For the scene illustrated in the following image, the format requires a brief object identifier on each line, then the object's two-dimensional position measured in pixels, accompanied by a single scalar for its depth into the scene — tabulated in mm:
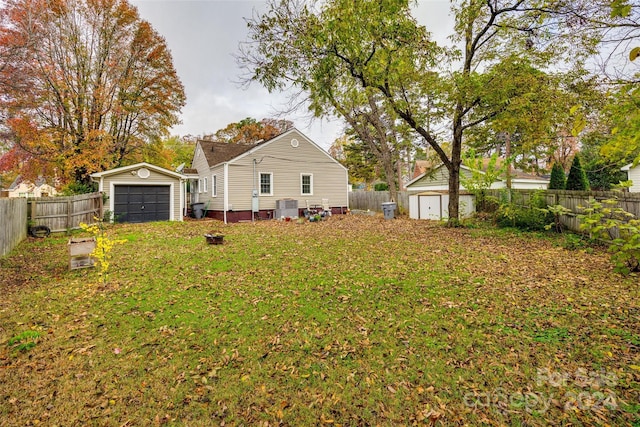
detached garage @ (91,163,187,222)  14148
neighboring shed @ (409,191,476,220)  13938
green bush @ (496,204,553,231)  9695
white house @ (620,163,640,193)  15766
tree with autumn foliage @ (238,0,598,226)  8117
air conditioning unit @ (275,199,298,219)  16703
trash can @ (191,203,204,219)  17812
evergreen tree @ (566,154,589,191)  12781
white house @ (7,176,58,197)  38625
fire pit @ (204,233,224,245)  8906
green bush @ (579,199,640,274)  4606
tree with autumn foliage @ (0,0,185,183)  13258
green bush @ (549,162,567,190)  14530
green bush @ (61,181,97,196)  14466
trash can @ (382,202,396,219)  15695
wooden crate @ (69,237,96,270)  6121
